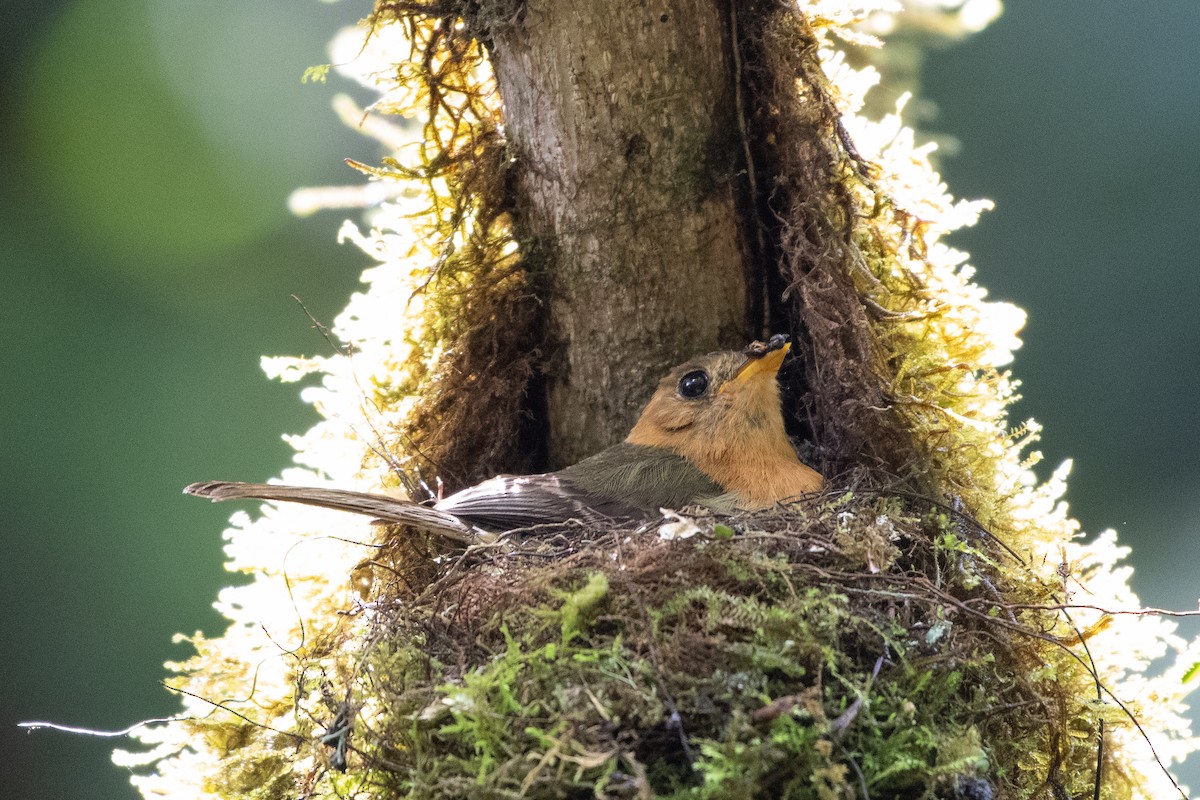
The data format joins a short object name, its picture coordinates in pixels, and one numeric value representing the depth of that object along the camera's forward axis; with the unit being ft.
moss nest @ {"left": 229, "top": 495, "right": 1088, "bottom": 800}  13.24
